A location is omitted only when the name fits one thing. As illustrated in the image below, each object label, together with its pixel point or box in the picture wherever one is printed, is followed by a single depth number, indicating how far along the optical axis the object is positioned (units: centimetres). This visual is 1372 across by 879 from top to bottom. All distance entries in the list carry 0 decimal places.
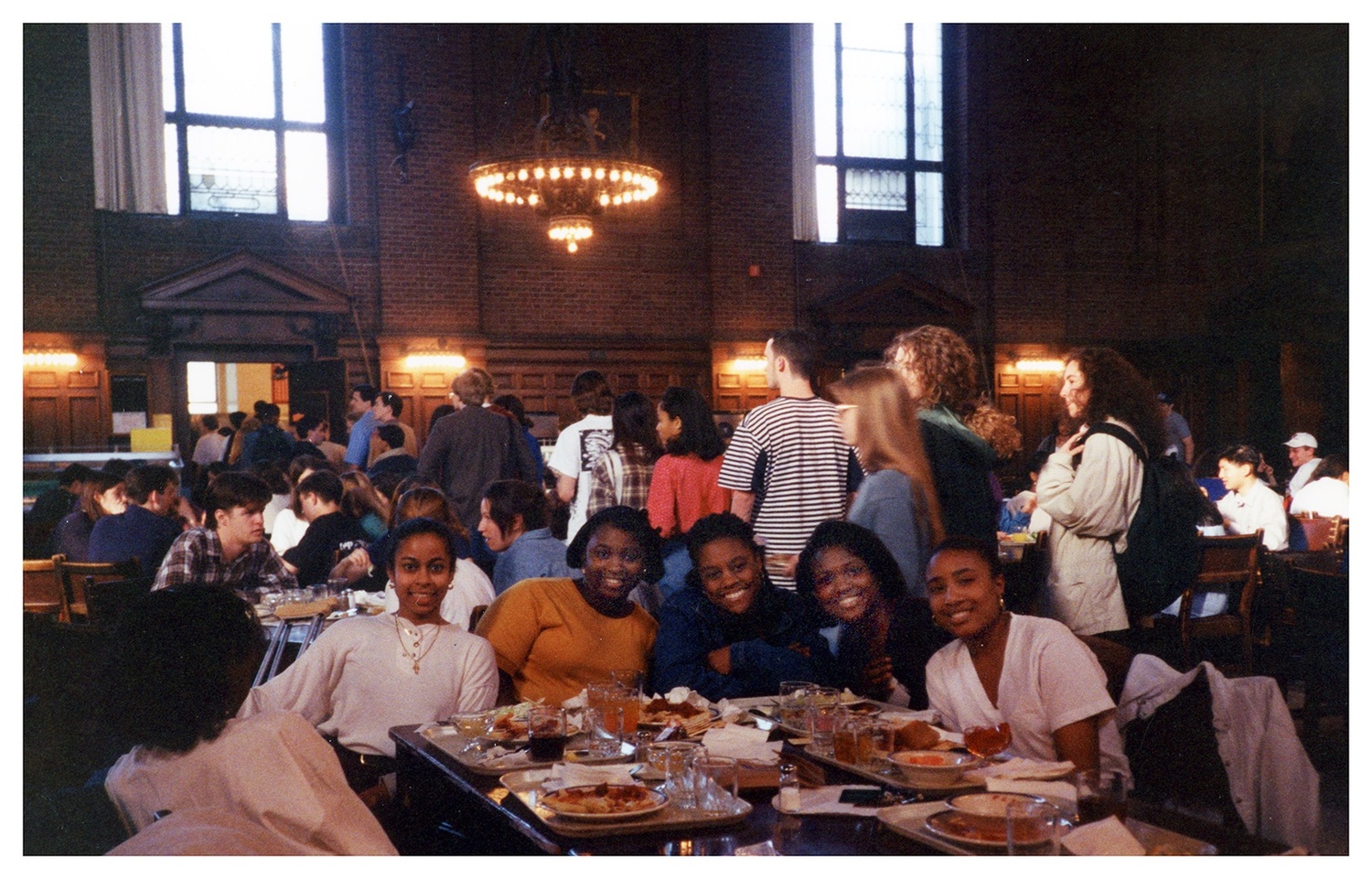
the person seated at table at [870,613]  303
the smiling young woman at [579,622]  315
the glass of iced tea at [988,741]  231
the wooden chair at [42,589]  489
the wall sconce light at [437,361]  1083
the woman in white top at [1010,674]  239
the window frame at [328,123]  1052
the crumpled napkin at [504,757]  239
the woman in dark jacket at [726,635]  307
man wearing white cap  773
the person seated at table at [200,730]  194
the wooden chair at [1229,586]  541
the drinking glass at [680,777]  208
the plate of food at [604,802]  198
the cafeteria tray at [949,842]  178
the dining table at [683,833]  188
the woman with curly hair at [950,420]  358
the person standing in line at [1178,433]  860
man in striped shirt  421
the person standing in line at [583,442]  564
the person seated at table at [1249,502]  612
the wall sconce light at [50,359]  958
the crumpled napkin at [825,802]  204
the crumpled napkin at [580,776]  218
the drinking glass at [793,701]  265
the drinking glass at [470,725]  260
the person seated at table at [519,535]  404
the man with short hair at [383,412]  780
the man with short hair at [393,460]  696
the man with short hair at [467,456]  665
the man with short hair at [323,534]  499
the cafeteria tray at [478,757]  235
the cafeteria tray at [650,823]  196
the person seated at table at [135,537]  505
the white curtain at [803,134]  1160
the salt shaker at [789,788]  206
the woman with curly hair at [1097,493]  369
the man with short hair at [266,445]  821
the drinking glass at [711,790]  205
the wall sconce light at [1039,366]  1250
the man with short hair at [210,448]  953
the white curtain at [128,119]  980
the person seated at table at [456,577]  386
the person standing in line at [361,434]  815
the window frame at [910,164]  1212
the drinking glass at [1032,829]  178
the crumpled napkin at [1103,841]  176
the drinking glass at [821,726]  242
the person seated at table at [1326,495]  657
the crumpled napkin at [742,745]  237
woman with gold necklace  290
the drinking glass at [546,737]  243
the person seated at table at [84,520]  582
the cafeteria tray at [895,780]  213
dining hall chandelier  798
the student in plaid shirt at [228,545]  430
